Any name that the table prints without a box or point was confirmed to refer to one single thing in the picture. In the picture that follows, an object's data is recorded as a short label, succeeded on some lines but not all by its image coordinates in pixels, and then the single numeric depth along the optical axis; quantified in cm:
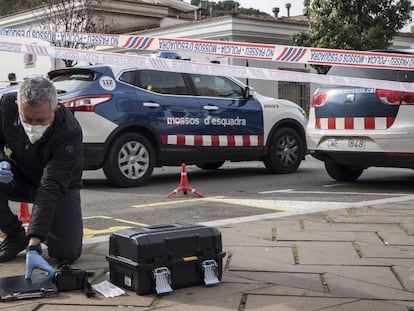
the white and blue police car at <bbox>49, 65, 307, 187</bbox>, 802
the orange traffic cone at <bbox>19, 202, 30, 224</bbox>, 580
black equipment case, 360
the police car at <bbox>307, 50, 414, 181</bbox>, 745
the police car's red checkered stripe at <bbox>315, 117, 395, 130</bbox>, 757
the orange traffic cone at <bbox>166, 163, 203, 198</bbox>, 760
